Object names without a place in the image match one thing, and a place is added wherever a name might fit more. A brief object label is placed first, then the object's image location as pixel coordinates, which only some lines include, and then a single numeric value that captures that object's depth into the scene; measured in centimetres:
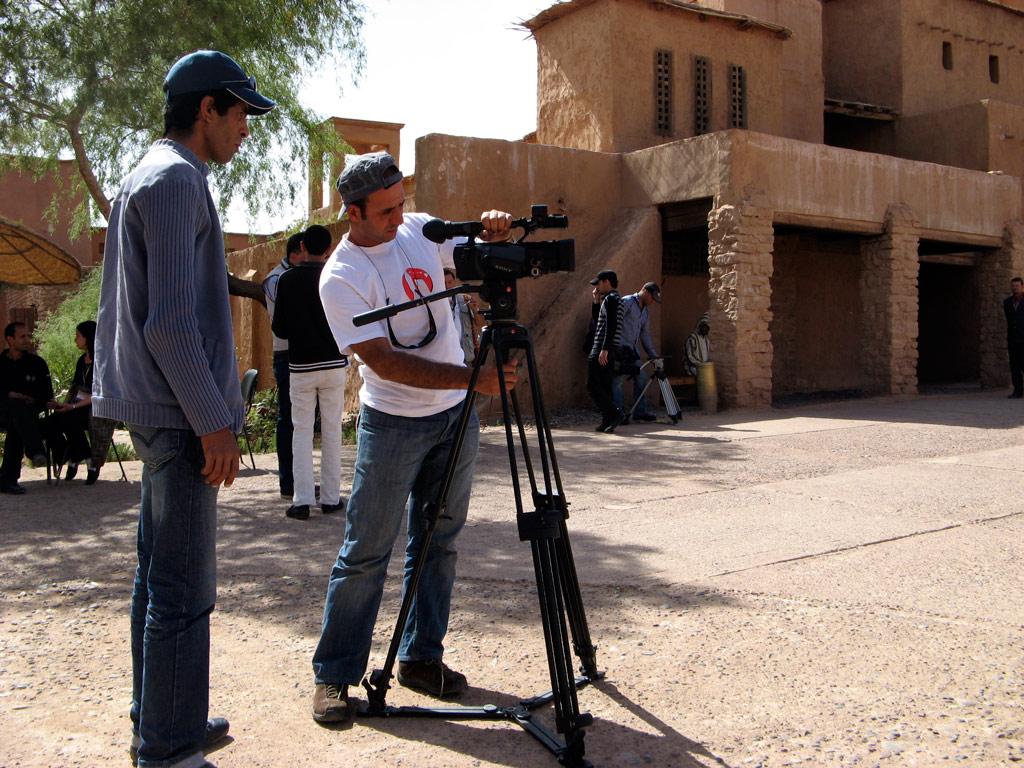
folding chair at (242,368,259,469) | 875
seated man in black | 801
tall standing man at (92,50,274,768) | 251
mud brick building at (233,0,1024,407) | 1293
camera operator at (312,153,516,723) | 306
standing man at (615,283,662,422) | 1120
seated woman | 819
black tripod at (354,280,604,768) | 277
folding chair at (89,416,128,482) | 818
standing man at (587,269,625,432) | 1111
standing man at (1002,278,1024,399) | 1415
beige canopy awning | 1008
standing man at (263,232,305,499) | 650
